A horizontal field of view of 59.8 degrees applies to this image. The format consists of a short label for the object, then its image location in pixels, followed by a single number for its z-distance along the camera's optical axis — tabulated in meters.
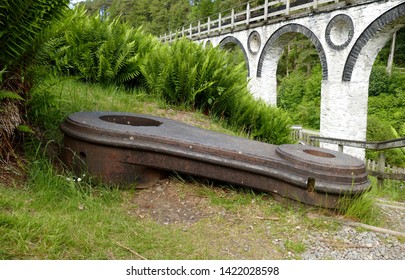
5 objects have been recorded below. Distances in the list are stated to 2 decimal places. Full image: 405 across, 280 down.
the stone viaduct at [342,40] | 11.48
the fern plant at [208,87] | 4.99
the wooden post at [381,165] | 5.65
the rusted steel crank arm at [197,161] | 2.56
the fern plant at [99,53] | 5.16
